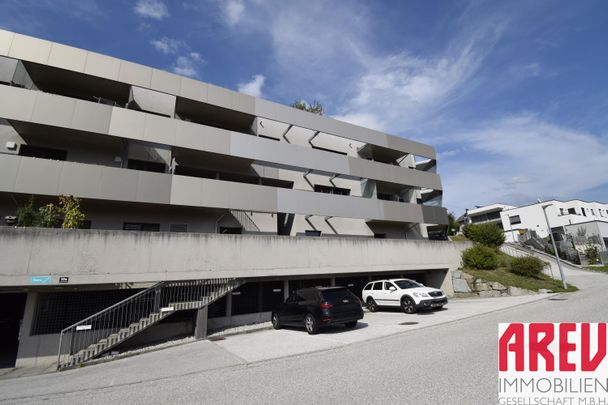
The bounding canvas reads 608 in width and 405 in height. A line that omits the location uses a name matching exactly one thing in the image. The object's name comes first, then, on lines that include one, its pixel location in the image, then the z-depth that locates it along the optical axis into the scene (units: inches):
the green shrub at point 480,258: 860.0
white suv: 585.9
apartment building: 459.5
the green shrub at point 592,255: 1275.8
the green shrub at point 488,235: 1021.8
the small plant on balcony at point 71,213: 490.0
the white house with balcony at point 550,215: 2075.5
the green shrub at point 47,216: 477.1
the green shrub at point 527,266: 859.4
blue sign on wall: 424.5
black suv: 447.2
